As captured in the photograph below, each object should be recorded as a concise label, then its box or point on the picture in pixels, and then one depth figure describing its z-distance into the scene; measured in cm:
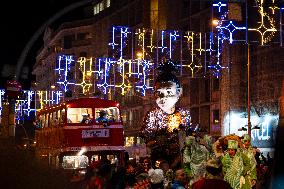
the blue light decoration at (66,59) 3827
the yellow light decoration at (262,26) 2223
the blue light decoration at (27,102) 5896
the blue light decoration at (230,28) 2284
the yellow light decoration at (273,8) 2338
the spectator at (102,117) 2380
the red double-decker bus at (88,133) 2359
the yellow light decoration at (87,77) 3761
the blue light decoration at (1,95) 5425
